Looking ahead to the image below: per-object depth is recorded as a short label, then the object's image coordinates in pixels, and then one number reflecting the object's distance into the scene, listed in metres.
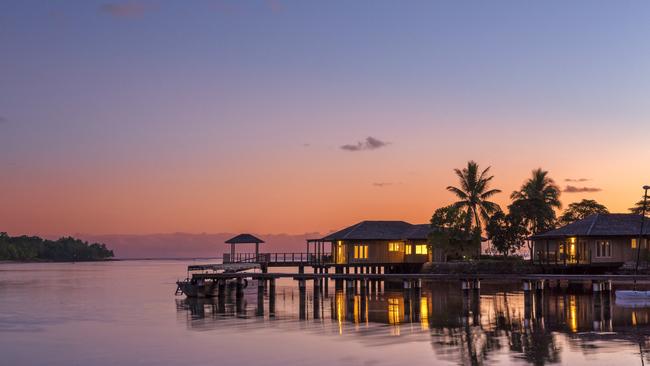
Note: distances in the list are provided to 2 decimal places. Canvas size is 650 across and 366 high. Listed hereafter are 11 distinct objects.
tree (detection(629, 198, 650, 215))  99.38
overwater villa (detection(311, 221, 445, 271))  75.31
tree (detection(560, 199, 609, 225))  94.06
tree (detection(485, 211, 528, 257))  80.94
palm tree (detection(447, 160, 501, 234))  78.81
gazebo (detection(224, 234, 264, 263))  73.75
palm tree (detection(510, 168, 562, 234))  81.06
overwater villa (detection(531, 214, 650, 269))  65.44
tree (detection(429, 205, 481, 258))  74.31
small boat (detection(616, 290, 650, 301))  50.69
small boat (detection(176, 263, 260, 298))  60.25
